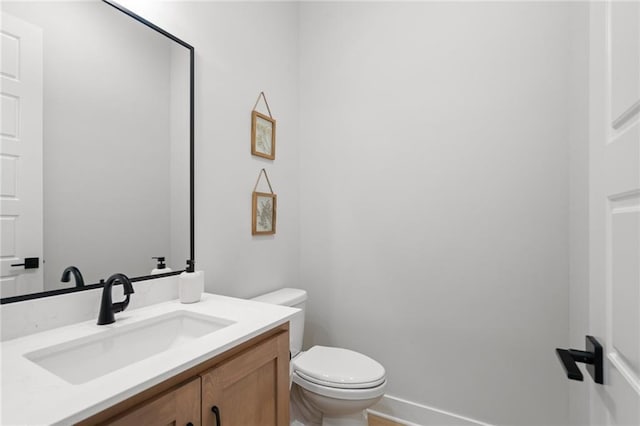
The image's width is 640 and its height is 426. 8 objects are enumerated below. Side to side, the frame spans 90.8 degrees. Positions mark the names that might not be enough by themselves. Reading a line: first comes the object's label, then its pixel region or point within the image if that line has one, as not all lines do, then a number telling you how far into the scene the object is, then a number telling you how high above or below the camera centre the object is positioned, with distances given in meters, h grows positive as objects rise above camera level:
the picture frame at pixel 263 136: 1.77 +0.46
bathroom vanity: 0.60 -0.38
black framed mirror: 0.91 +0.24
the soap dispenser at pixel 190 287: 1.23 -0.29
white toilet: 1.40 -0.77
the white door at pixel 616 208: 0.49 +0.01
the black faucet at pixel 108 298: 0.99 -0.27
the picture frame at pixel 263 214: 1.79 +0.00
